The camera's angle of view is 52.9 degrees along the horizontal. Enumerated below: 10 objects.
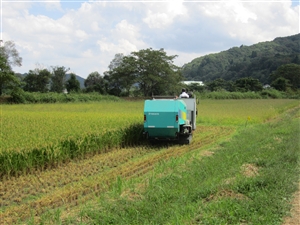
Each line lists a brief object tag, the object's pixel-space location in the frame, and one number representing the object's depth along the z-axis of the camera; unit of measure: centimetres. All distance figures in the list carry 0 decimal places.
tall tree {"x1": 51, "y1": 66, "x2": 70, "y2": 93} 4916
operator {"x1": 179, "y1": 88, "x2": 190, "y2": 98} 1309
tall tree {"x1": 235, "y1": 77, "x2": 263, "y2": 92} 6688
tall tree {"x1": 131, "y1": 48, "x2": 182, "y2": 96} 4838
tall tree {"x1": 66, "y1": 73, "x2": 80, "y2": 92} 4914
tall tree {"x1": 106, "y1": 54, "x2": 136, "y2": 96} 4822
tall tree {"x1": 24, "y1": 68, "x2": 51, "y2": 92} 4622
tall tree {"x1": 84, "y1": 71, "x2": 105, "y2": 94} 5309
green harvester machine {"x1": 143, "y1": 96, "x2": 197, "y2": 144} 1074
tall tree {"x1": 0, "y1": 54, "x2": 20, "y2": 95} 3456
